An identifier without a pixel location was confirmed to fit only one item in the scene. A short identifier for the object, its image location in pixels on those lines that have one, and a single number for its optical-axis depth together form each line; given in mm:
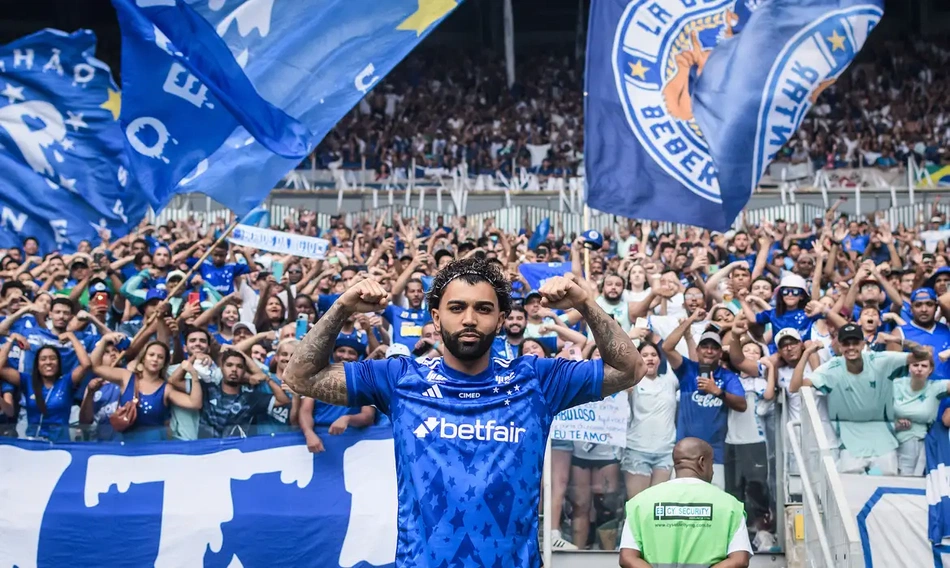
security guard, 5977
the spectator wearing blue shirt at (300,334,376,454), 8984
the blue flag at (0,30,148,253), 11039
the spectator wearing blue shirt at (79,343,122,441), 9578
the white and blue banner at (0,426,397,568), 8867
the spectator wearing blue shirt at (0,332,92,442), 9750
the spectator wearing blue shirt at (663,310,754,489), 8836
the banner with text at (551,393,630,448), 8922
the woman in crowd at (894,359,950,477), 8711
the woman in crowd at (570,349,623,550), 8844
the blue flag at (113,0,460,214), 9156
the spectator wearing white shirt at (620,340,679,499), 8820
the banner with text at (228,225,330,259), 12539
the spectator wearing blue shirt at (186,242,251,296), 13422
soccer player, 4078
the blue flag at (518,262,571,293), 12398
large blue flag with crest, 10758
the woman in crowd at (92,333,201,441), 9242
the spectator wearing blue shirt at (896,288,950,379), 10266
